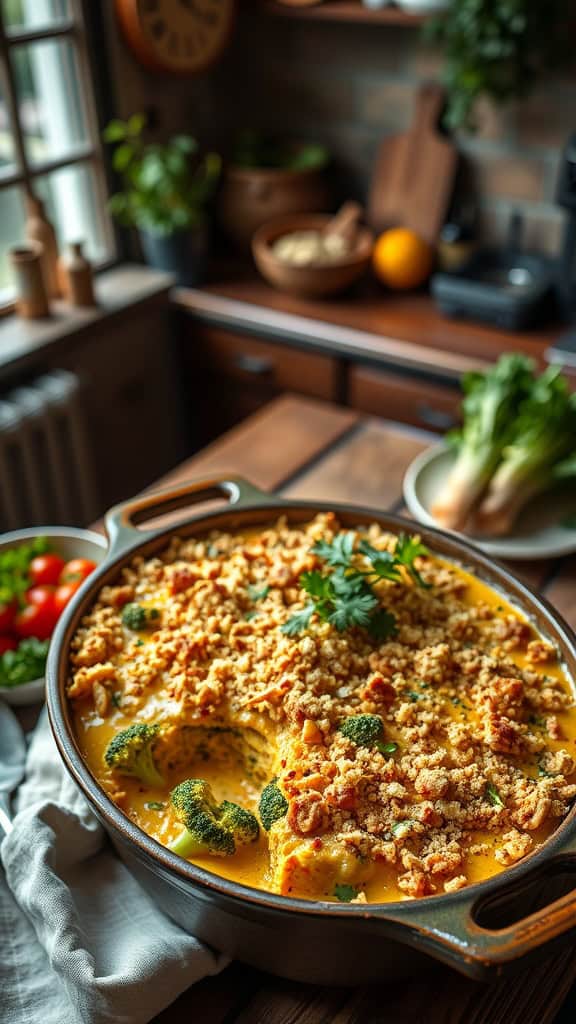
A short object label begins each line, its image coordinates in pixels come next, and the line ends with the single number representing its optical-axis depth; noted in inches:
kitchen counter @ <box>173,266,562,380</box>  93.2
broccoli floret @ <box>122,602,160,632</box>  47.1
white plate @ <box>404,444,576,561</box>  59.6
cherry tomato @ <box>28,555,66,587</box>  55.2
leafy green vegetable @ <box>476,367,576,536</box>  61.4
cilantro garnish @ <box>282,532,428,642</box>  45.5
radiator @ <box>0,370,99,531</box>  91.4
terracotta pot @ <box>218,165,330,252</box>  110.6
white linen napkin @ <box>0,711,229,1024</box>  36.5
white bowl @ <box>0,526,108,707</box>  57.7
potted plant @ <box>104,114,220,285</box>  100.7
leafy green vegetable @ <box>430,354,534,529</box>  61.7
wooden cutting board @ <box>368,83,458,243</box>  105.4
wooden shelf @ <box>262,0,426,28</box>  94.4
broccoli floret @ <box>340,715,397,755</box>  40.8
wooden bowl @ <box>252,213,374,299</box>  100.3
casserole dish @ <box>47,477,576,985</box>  30.9
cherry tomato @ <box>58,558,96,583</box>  54.9
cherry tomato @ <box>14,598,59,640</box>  53.5
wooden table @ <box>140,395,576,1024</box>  37.2
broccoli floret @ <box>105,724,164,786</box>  40.7
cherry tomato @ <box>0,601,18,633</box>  53.7
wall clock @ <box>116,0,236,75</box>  98.5
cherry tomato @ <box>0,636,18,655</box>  53.4
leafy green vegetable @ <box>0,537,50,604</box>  54.6
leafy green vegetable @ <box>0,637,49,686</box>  50.7
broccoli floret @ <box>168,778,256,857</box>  38.1
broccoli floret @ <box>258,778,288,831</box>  38.5
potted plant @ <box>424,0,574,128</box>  86.9
